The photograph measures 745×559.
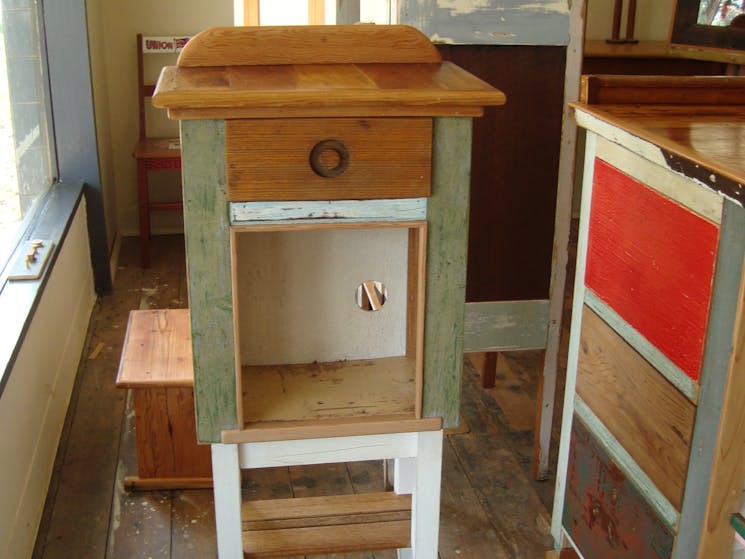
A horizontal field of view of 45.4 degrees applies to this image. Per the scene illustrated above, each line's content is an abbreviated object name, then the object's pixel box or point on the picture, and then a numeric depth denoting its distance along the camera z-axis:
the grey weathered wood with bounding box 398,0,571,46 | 2.10
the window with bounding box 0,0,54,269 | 2.76
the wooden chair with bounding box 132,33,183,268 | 4.14
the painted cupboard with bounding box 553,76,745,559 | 1.25
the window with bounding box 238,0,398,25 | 4.85
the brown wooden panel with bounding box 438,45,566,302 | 2.16
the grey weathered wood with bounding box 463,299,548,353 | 2.33
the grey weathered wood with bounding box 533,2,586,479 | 2.15
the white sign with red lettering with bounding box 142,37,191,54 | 4.40
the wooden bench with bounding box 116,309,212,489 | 2.32
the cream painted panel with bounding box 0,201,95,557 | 2.01
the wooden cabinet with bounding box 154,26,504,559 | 1.36
